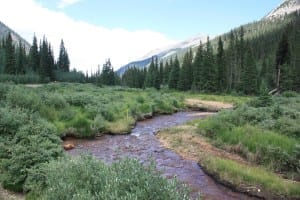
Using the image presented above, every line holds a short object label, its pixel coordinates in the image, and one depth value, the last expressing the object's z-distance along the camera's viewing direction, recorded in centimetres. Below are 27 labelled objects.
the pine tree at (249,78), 6581
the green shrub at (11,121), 1716
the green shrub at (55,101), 2658
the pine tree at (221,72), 7175
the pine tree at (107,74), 10760
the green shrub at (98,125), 2421
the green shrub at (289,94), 4159
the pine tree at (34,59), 10281
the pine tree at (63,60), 12394
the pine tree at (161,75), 10063
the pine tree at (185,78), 7906
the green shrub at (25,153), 1243
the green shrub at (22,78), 7752
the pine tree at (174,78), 8438
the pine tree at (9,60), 8775
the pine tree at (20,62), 9594
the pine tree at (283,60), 5619
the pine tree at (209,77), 6875
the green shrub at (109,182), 652
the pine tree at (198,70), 7144
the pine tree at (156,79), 9341
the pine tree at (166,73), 9819
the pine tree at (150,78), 9734
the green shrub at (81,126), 2347
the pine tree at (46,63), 9450
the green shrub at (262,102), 2655
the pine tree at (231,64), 7581
